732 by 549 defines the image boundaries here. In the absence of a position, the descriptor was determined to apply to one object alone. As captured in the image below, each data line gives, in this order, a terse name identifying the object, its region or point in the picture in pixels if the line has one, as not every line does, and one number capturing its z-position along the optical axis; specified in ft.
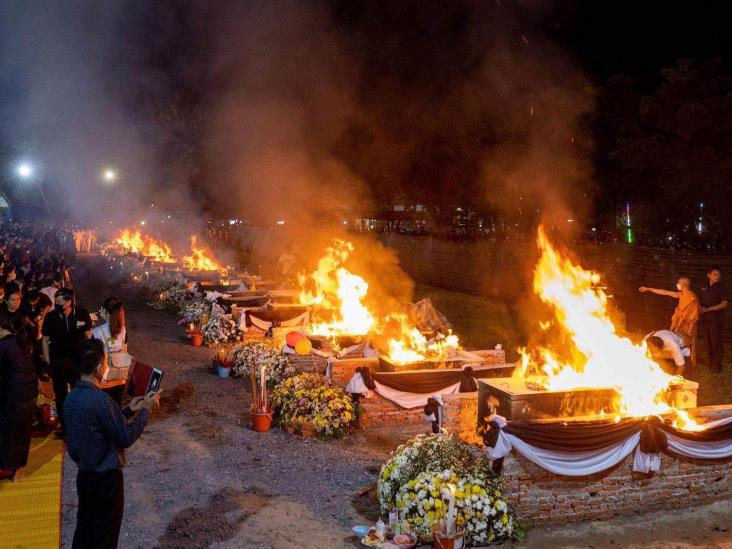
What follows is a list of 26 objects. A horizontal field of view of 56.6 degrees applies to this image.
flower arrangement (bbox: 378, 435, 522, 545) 18.57
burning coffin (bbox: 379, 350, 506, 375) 32.73
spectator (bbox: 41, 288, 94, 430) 26.05
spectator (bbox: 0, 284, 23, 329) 27.69
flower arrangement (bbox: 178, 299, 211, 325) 51.52
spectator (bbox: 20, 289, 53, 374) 32.32
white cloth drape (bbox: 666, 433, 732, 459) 21.56
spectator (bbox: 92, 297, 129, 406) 27.61
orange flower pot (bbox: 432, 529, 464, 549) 17.65
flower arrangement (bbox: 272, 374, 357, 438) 28.63
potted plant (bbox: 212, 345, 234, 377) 39.50
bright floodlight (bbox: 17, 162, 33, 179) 124.92
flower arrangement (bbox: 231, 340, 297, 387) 36.01
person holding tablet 14.17
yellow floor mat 18.92
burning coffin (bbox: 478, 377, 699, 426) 24.29
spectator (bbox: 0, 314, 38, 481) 21.43
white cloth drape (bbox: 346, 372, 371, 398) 30.19
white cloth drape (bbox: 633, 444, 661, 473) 21.34
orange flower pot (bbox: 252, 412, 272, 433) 29.30
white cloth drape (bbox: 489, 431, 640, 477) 19.89
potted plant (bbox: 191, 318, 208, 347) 49.19
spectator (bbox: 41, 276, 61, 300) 46.80
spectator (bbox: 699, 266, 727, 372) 37.65
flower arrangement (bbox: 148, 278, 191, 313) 66.03
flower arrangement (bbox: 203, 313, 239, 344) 47.26
